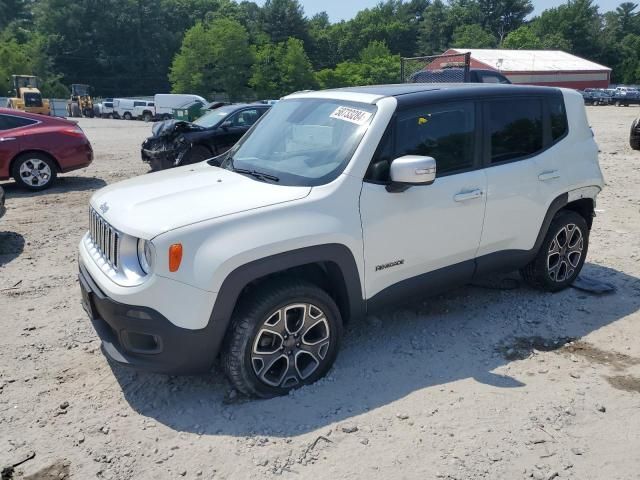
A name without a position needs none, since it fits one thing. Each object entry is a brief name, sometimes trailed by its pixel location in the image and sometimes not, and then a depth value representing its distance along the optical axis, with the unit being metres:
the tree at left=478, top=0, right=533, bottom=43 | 114.94
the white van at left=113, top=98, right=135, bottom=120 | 45.28
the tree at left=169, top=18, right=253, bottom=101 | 70.56
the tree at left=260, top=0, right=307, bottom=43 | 89.88
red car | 9.91
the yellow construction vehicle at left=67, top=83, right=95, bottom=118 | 48.75
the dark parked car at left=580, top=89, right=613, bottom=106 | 46.53
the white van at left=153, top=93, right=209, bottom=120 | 42.06
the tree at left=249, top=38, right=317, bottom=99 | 70.06
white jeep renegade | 3.13
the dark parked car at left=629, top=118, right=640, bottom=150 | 13.93
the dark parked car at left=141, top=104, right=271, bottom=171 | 11.38
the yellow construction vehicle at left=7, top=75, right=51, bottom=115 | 41.47
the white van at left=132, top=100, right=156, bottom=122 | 44.09
